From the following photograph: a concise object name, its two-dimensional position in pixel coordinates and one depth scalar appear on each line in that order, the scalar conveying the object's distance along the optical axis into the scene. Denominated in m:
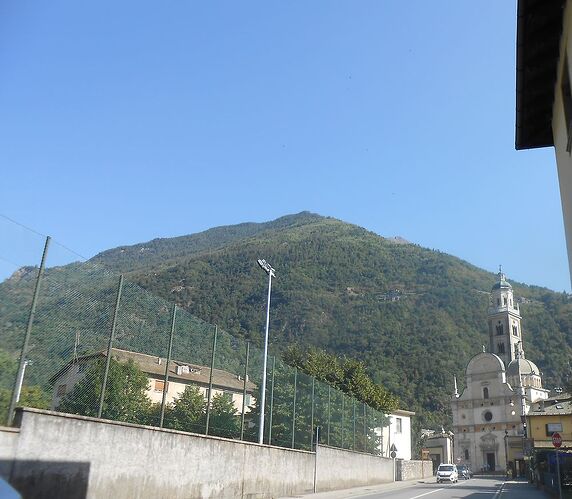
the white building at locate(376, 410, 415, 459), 52.14
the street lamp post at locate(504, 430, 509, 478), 73.12
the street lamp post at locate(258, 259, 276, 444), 18.12
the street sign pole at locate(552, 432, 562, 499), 19.87
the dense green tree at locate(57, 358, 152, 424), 10.93
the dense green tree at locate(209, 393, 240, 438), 15.66
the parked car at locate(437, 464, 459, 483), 42.22
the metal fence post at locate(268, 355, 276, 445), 19.39
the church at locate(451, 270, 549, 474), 80.75
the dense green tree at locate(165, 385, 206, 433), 13.73
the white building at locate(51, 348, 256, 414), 10.67
